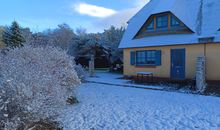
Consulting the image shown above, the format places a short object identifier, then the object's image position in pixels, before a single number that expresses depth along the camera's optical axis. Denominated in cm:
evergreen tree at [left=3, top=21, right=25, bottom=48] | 1720
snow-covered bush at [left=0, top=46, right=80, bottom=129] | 312
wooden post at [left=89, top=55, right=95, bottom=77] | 1336
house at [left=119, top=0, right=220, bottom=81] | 888
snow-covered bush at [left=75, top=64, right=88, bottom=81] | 955
